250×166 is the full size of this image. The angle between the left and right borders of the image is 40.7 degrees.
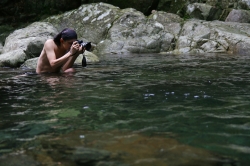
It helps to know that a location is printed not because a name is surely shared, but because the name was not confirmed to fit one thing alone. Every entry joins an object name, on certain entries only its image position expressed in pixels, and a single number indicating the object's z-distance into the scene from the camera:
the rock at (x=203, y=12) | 16.26
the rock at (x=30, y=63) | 9.03
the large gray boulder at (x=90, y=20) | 15.37
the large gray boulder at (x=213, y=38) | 12.65
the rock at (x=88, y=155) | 2.15
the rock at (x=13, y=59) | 9.61
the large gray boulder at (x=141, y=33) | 13.87
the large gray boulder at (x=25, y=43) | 9.72
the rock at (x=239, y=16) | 15.78
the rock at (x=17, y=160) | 2.14
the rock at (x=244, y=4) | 16.98
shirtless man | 6.36
